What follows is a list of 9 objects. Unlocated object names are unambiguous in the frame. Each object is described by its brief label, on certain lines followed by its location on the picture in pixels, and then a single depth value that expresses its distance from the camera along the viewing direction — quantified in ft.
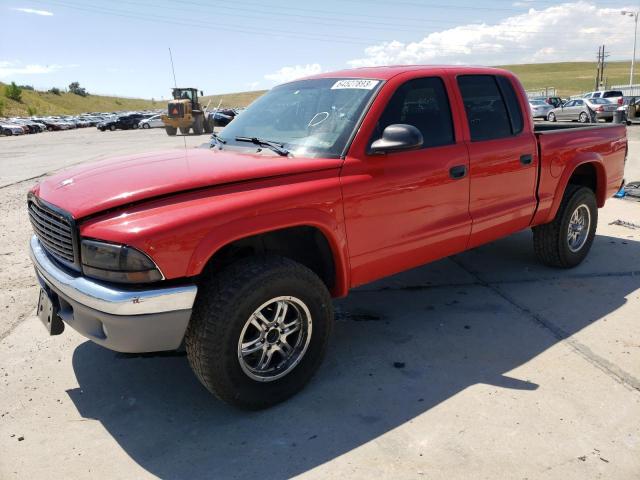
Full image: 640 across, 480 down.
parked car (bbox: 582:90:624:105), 87.47
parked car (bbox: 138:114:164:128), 163.02
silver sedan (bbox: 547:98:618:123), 82.94
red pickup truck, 8.46
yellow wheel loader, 97.09
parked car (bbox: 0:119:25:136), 142.20
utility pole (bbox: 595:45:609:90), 242.78
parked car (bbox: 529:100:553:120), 100.08
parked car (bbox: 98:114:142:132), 155.73
